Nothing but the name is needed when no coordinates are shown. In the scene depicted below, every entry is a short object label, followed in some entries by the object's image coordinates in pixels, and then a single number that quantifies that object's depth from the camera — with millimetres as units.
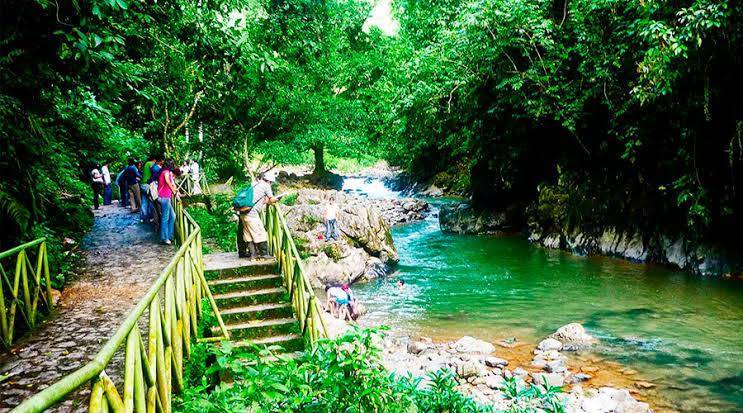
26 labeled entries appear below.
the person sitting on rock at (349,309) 11797
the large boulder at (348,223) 16266
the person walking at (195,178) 17938
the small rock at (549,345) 9750
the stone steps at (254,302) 6809
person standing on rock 16094
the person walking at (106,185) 17983
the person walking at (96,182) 17266
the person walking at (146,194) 11828
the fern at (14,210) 5984
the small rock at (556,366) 8742
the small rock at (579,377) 8422
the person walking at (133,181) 15227
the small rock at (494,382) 8173
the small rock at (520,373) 8597
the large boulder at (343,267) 15016
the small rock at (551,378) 8248
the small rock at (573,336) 9906
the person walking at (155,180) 11203
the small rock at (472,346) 9844
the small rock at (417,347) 10031
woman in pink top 10258
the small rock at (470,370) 8594
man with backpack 8031
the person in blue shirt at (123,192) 17123
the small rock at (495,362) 9117
